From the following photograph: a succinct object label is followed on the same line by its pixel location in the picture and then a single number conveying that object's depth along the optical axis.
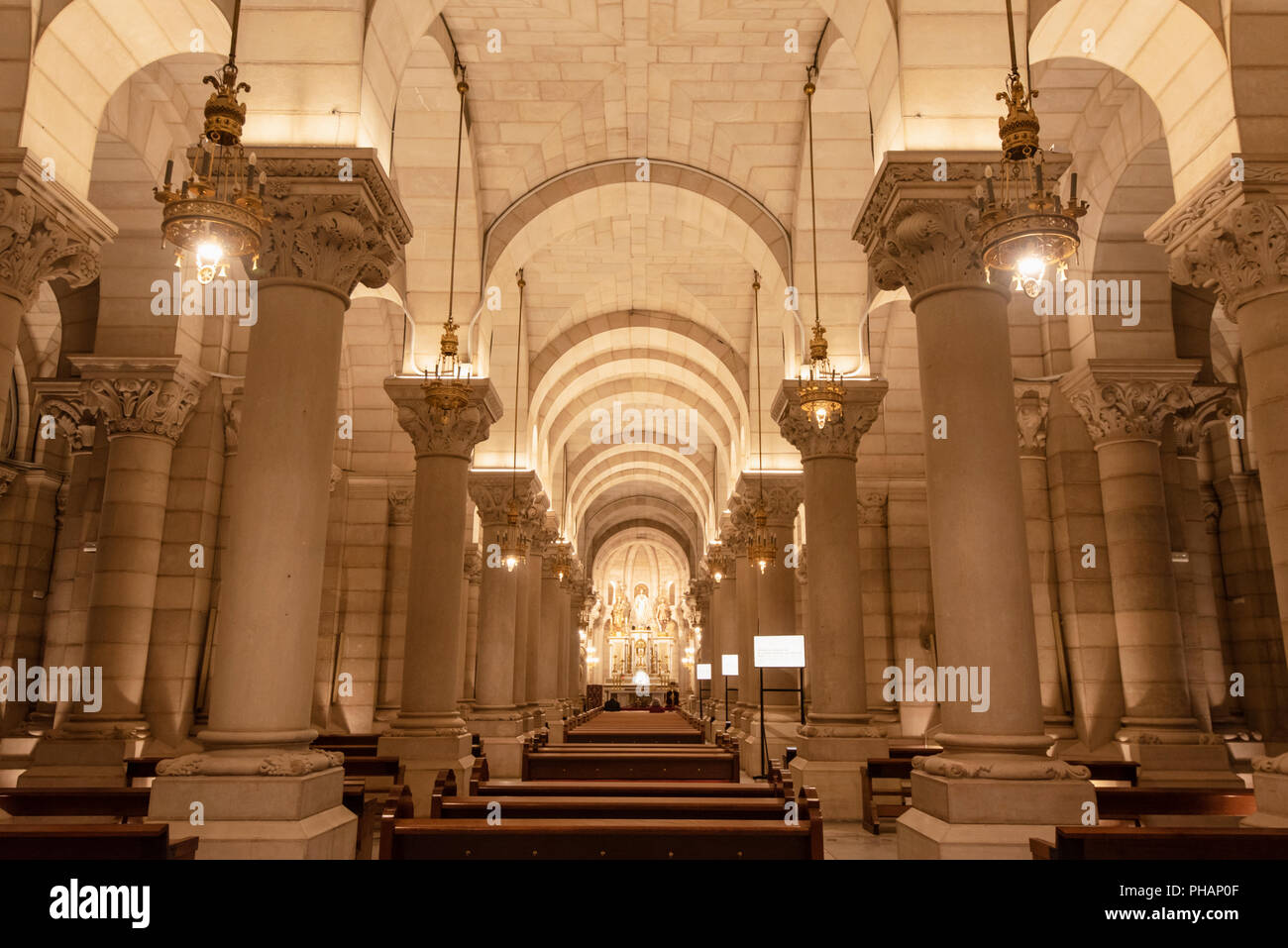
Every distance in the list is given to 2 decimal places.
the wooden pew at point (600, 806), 6.68
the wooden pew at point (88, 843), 5.03
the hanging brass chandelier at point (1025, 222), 5.80
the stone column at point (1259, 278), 7.10
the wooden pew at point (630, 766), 12.17
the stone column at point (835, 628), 11.98
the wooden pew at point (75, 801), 7.52
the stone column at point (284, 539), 6.58
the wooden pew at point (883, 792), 10.61
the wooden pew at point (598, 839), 5.95
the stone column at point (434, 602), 12.17
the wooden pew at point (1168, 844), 5.07
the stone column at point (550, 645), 27.02
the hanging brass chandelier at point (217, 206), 5.82
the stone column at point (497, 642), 16.95
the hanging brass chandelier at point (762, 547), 17.62
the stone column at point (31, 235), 7.51
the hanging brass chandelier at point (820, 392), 11.02
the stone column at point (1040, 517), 12.55
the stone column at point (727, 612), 25.12
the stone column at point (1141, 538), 11.22
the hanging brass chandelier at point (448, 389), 10.97
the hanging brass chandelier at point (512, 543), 17.67
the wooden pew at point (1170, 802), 7.75
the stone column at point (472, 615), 24.72
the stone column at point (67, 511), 12.95
